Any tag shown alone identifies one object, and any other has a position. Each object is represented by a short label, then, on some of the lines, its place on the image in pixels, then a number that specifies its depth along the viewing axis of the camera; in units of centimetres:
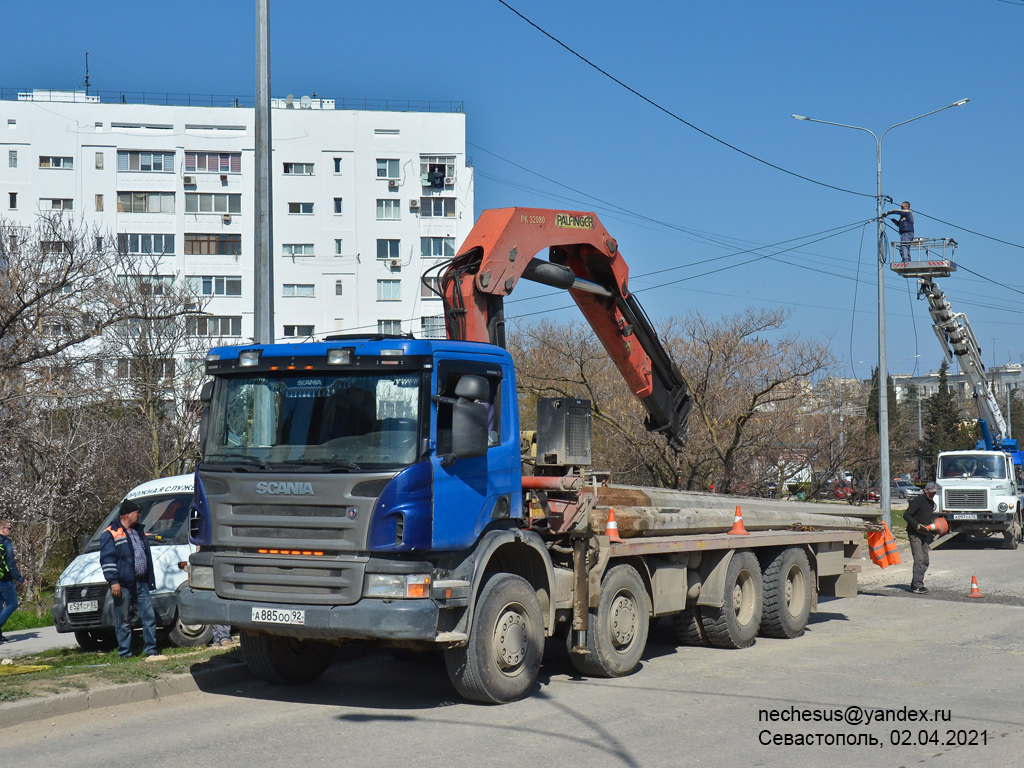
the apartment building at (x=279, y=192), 5684
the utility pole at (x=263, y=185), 1152
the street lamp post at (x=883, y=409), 2481
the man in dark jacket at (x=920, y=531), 1719
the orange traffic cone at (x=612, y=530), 922
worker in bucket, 2800
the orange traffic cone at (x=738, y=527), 1180
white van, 1123
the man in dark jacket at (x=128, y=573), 1027
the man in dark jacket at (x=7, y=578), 1246
